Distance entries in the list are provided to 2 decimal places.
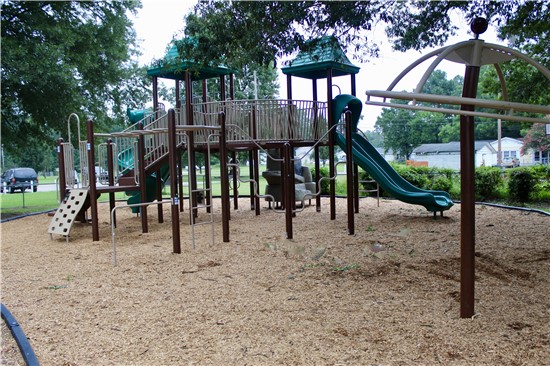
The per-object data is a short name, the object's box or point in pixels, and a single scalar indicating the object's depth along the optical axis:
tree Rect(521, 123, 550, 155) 38.08
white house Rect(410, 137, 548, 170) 50.64
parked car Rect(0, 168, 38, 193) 33.59
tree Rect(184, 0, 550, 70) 6.40
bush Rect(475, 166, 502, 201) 15.75
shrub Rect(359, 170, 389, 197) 17.06
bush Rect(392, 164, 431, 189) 16.56
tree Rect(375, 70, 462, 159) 54.16
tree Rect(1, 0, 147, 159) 12.10
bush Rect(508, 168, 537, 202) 14.73
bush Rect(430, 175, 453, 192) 16.50
